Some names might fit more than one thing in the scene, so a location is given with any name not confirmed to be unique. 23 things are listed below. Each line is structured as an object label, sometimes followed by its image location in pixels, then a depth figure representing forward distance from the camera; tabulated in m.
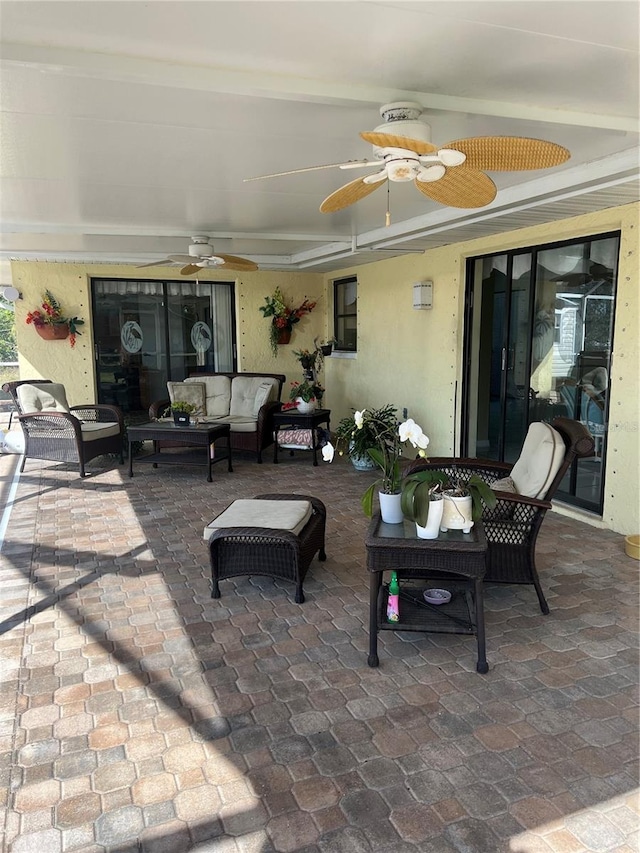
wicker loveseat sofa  7.10
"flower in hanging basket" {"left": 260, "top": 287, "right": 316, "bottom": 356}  8.87
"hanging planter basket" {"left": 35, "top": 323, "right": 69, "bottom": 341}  7.77
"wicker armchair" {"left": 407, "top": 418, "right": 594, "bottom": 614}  3.16
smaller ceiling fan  5.79
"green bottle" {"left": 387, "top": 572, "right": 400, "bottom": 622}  2.83
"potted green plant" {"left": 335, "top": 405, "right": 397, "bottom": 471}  6.24
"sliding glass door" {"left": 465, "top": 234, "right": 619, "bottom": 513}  4.66
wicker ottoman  3.37
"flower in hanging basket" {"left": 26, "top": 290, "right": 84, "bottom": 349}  7.70
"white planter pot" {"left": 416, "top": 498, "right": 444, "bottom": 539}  2.67
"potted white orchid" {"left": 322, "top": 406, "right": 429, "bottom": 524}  2.88
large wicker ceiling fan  2.15
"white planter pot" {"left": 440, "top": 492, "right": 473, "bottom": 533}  2.71
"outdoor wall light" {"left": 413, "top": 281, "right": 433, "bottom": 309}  6.42
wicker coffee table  6.22
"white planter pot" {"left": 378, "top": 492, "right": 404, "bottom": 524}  2.89
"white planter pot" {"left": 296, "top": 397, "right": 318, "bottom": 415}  7.11
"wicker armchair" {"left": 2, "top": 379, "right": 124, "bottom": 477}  6.22
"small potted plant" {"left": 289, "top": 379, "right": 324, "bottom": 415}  7.12
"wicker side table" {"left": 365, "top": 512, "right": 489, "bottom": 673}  2.63
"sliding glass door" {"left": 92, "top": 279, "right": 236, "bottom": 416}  8.43
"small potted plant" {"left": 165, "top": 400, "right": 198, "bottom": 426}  6.47
